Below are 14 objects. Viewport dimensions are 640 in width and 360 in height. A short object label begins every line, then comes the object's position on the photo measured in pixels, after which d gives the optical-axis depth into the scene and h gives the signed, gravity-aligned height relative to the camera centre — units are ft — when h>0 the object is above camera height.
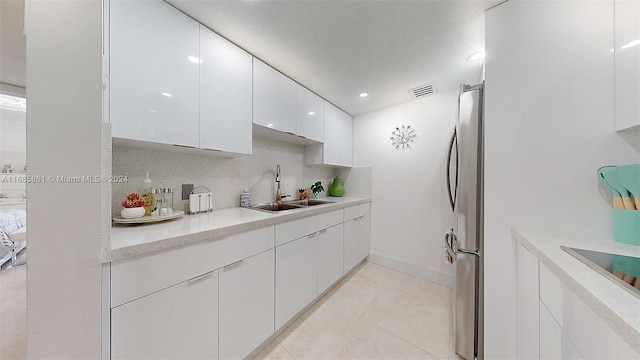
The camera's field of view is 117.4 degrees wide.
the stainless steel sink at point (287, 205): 6.46 -0.89
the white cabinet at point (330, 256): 5.83 -2.46
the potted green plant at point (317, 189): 8.20 -0.40
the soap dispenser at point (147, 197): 3.83 -0.36
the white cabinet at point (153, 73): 3.07 +1.86
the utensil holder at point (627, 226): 2.49 -0.59
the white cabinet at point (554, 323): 1.63 -1.54
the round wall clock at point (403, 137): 7.74 +1.77
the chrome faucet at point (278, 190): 6.74 -0.37
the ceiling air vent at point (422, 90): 6.69 +3.21
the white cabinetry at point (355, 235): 7.17 -2.20
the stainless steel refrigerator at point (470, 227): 3.98 -0.97
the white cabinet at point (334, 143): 7.68 +1.57
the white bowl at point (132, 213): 3.33 -0.59
